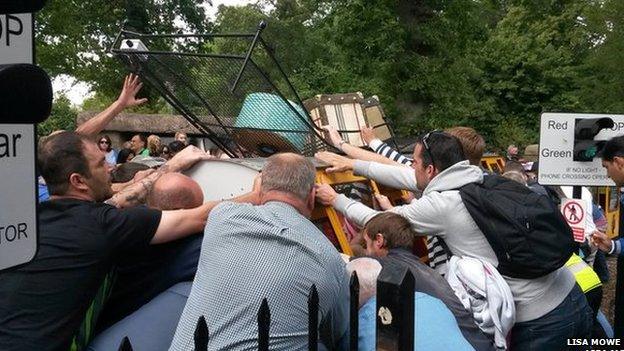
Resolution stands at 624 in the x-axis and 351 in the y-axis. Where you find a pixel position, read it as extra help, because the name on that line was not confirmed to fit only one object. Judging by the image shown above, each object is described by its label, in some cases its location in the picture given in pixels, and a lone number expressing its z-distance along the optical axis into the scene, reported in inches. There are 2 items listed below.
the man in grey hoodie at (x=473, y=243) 139.2
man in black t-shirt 100.9
